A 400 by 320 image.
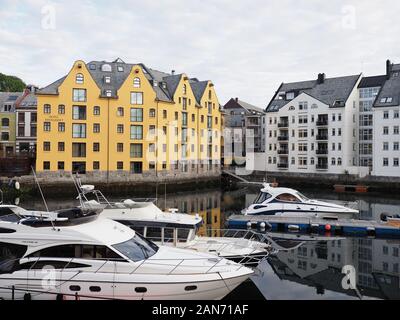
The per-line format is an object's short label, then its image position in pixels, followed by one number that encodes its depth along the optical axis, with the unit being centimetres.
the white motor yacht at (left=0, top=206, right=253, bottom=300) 1130
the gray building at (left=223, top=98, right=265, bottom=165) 7800
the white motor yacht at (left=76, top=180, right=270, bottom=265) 1697
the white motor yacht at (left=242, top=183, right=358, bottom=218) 2827
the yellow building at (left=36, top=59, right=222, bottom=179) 4809
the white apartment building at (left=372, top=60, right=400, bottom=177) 5344
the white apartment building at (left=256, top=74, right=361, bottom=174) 5906
